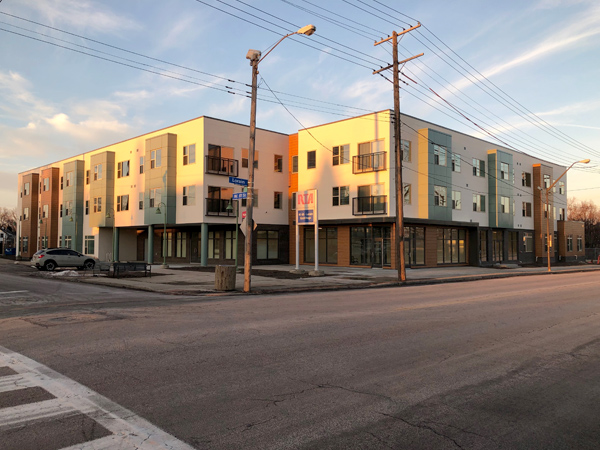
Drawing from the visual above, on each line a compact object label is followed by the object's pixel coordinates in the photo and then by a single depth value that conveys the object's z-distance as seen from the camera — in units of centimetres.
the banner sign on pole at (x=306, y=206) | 2833
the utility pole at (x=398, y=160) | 2343
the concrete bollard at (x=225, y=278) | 1820
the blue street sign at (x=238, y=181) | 1905
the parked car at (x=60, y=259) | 3050
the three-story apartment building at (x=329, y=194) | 3491
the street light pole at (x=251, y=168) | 1789
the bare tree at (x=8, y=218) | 13762
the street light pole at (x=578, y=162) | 3377
